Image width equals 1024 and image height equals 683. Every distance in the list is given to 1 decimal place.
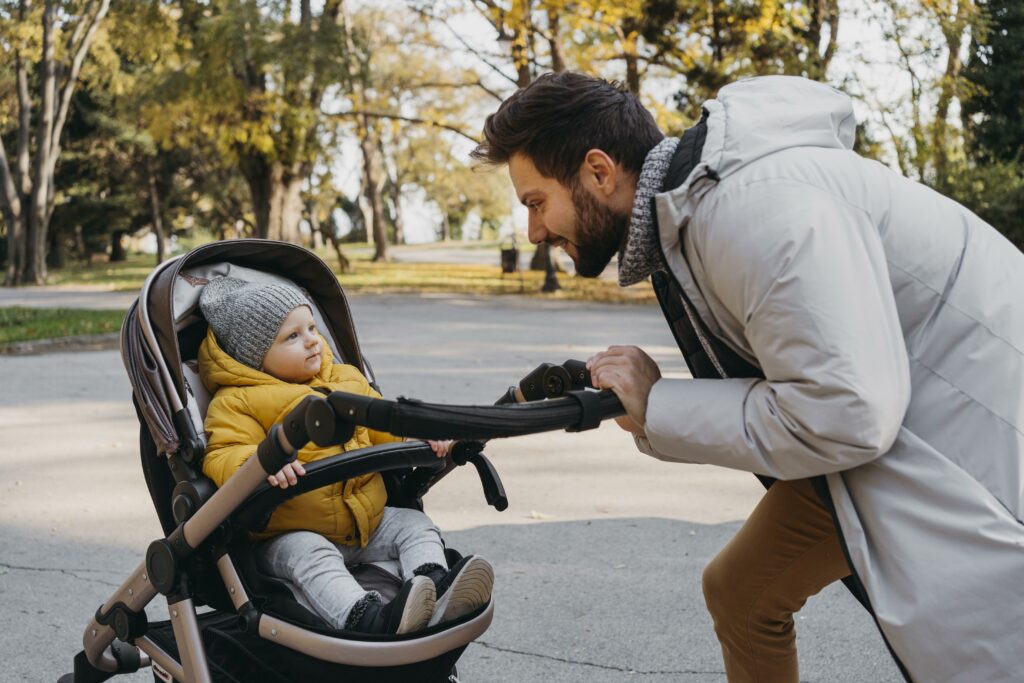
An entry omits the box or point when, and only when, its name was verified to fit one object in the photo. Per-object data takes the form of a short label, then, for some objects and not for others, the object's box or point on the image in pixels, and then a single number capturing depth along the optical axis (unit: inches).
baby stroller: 80.4
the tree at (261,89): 791.7
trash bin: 925.8
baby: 101.0
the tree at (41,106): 938.7
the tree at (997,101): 645.3
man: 70.1
